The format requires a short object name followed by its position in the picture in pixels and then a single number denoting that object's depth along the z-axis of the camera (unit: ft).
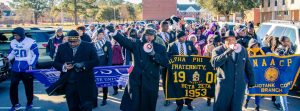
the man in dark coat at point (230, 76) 19.12
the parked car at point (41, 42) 43.37
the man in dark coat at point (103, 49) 28.89
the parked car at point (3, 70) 32.24
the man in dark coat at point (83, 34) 30.12
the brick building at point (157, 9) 307.58
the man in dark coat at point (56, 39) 35.19
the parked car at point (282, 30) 30.27
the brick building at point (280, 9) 146.85
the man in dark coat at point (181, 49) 26.01
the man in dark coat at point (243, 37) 30.78
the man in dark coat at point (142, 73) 20.58
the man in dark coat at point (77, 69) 19.80
